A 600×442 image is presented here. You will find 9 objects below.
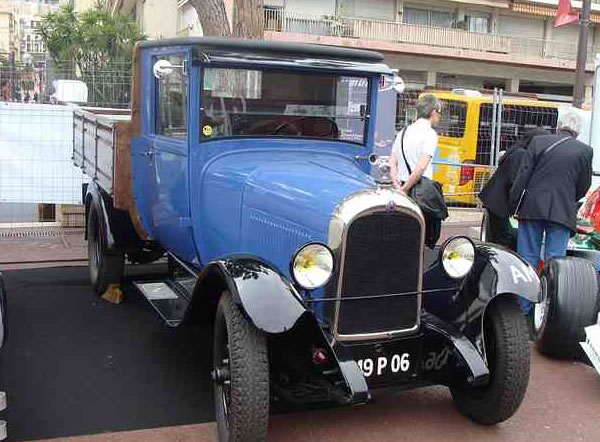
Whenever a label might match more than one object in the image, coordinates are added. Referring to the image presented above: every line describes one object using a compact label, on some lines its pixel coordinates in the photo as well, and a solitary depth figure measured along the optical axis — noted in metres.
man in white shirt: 5.86
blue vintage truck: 3.24
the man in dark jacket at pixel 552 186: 5.23
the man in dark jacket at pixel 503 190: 6.09
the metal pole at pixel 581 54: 13.44
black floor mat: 3.78
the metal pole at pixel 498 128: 10.63
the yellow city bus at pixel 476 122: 13.16
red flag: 14.79
